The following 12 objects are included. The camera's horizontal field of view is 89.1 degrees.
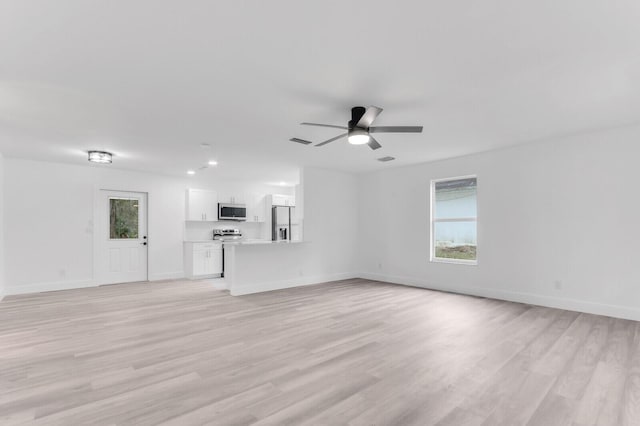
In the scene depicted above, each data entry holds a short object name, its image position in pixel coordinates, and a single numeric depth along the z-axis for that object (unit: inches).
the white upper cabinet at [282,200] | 362.3
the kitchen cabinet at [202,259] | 306.3
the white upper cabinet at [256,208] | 355.3
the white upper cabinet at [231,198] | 337.5
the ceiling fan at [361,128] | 134.0
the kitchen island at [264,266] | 237.0
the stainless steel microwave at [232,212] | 332.8
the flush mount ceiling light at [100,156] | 215.5
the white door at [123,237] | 279.0
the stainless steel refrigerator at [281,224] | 352.2
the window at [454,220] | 237.1
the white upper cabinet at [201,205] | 318.7
